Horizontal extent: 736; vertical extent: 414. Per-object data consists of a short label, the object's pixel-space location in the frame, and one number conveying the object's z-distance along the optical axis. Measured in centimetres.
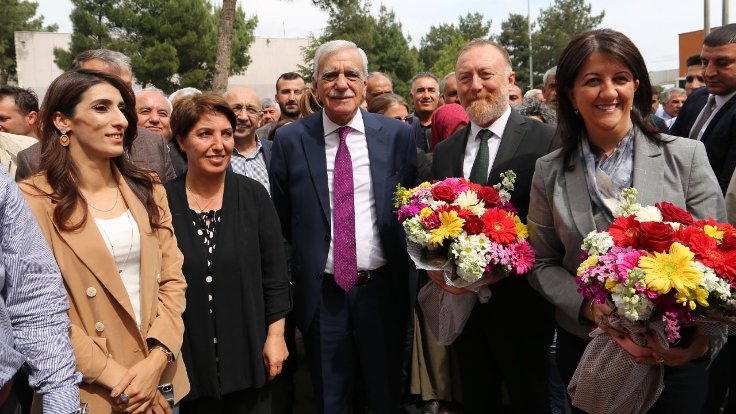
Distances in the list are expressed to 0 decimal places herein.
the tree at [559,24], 6375
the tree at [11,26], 4091
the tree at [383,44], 3631
